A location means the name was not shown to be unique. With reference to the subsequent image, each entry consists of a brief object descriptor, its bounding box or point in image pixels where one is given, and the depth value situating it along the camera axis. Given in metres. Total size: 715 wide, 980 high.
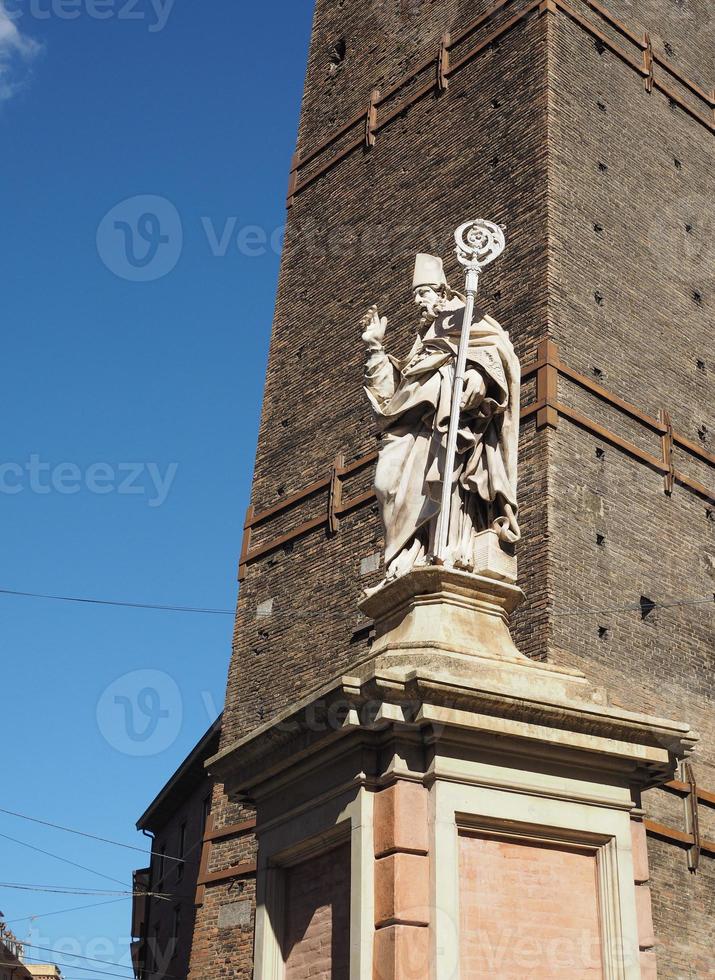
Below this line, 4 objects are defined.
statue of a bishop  7.18
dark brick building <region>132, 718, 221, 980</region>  31.09
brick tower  16.78
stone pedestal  5.95
